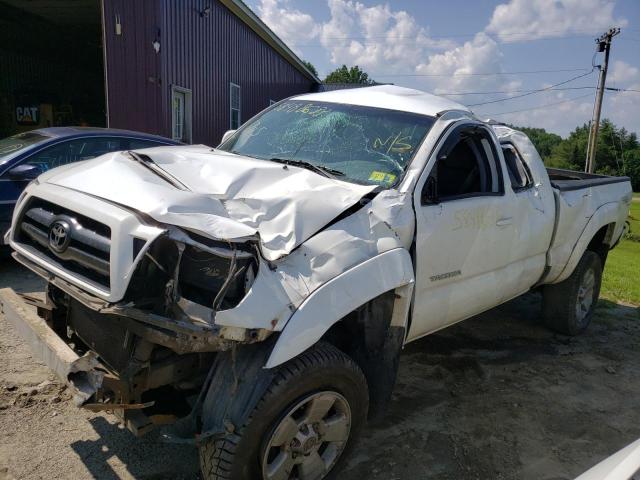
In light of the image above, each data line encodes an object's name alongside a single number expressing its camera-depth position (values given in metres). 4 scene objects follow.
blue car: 5.55
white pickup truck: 2.30
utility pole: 27.09
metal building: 10.41
